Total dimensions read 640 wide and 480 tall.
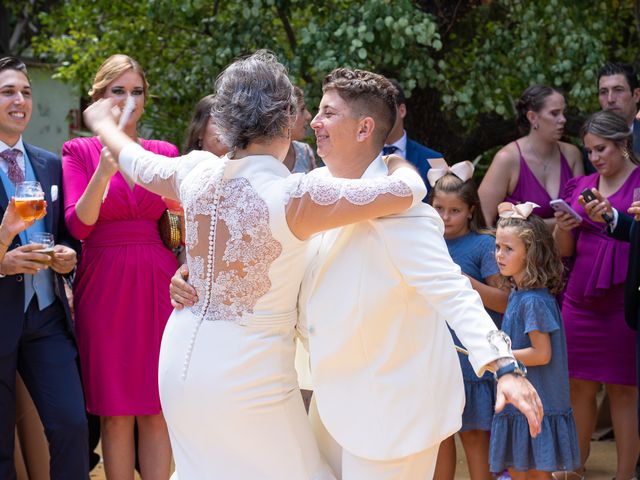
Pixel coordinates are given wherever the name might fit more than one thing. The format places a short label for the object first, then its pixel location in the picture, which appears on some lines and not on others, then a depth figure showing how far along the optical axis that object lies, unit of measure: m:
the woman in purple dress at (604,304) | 6.05
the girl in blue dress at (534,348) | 5.16
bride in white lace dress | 3.67
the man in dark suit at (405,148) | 6.48
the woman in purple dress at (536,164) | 6.48
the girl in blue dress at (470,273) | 5.45
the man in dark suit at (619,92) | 6.64
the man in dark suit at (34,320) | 4.93
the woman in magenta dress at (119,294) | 5.35
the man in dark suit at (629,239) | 5.66
